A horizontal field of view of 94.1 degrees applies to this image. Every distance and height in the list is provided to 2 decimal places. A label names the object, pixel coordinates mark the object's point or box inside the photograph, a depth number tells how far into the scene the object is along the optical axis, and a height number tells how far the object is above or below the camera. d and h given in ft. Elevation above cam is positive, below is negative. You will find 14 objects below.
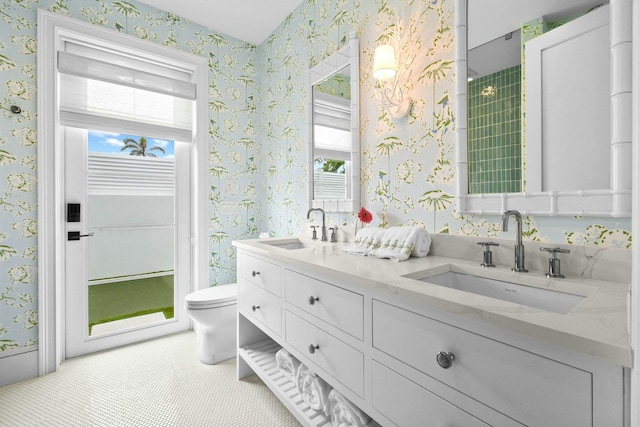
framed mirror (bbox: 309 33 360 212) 5.97 +1.76
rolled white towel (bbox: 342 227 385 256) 4.70 -0.49
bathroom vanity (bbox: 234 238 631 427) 1.79 -1.07
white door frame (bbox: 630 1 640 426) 1.49 -0.10
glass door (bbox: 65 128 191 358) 7.30 -0.72
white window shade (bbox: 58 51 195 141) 7.01 +2.92
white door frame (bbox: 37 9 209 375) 6.48 +0.31
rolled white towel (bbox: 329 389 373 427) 3.82 -2.68
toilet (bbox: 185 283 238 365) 6.88 -2.63
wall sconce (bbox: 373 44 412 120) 5.04 +2.30
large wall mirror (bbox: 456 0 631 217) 2.97 +1.22
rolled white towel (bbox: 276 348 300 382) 5.30 -2.77
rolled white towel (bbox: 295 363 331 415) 4.44 -2.79
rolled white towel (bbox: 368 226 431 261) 4.24 -0.48
